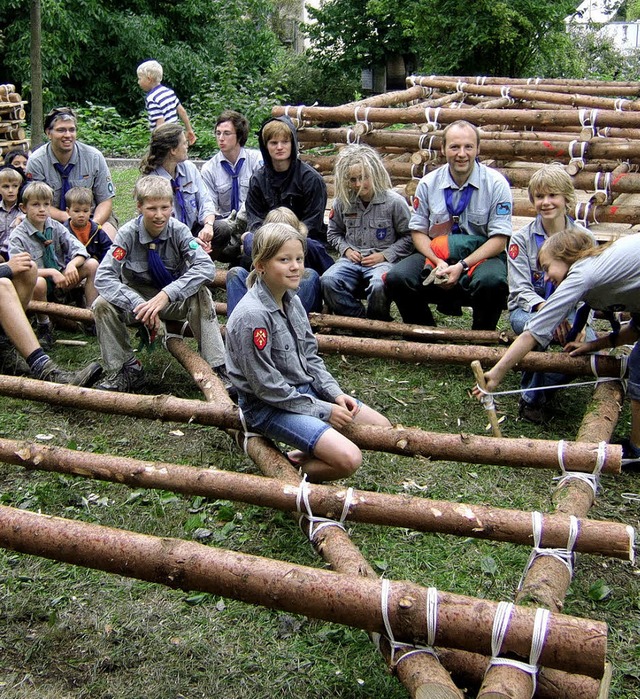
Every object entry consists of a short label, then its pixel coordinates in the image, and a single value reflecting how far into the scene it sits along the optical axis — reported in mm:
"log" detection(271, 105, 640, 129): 8109
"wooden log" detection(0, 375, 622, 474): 3723
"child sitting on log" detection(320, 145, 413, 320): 6004
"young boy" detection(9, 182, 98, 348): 5957
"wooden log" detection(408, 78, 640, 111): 9232
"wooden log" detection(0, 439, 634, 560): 3172
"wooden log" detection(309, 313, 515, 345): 5531
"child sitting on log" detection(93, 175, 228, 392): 5215
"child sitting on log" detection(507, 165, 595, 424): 5035
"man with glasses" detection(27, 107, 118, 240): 6875
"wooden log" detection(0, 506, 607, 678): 2590
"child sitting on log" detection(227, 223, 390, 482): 3852
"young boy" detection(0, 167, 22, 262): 6348
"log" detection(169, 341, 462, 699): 2623
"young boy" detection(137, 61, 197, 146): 10492
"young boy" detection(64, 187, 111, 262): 6620
